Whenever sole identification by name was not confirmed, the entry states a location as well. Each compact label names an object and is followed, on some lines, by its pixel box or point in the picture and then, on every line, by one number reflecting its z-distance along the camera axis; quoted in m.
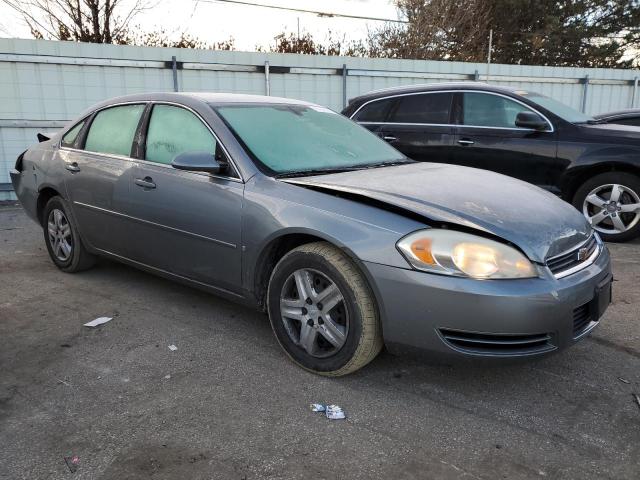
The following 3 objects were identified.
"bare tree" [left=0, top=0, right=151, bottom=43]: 16.36
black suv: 5.88
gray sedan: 2.63
